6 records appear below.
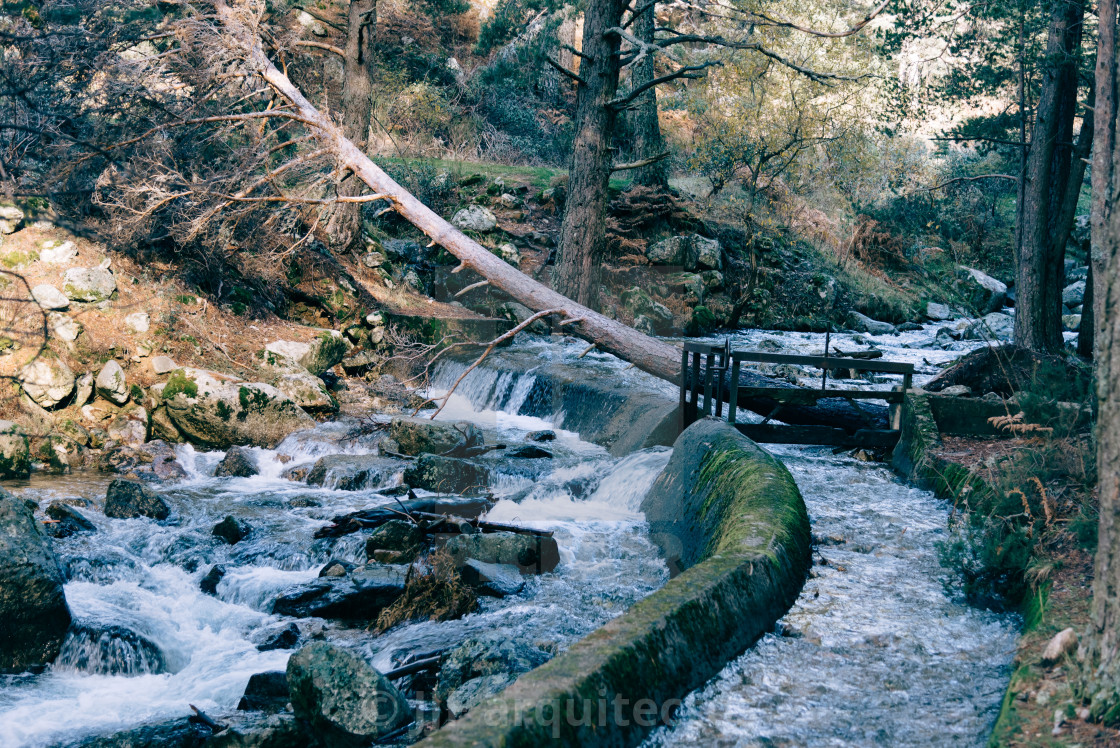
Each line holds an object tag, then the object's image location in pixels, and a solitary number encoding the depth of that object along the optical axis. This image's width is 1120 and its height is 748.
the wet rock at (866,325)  22.58
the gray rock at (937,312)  25.42
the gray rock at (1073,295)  23.87
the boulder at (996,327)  20.11
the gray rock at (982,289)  24.16
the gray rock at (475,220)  19.91
